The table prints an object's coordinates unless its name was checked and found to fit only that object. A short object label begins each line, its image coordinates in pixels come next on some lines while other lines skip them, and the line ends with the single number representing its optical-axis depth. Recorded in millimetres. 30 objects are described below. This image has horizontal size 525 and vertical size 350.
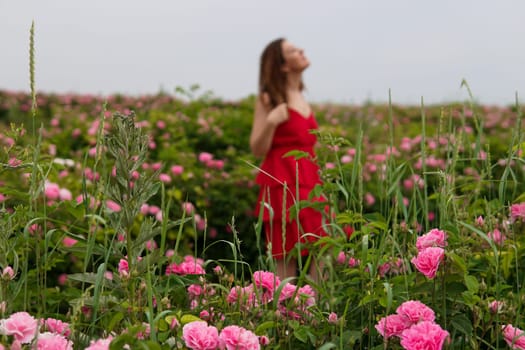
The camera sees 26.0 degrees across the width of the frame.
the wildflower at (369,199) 6767
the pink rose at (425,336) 2162
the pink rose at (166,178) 6125
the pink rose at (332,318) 2281
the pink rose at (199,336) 2087
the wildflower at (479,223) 2556
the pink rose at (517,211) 2607
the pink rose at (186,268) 2532
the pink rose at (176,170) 6461
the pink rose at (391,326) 2251
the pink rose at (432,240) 2389
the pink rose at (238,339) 2086
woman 4994
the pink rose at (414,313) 2239
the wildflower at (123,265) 2415
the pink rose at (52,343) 2066
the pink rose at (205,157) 6976
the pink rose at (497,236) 2688
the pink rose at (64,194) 4666
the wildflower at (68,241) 4544
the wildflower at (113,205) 5189
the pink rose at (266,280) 2425
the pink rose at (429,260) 2284
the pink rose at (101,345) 1964
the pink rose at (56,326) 2314
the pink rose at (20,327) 2081
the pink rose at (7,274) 2229
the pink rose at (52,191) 4595
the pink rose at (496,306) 2299
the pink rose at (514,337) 2251
